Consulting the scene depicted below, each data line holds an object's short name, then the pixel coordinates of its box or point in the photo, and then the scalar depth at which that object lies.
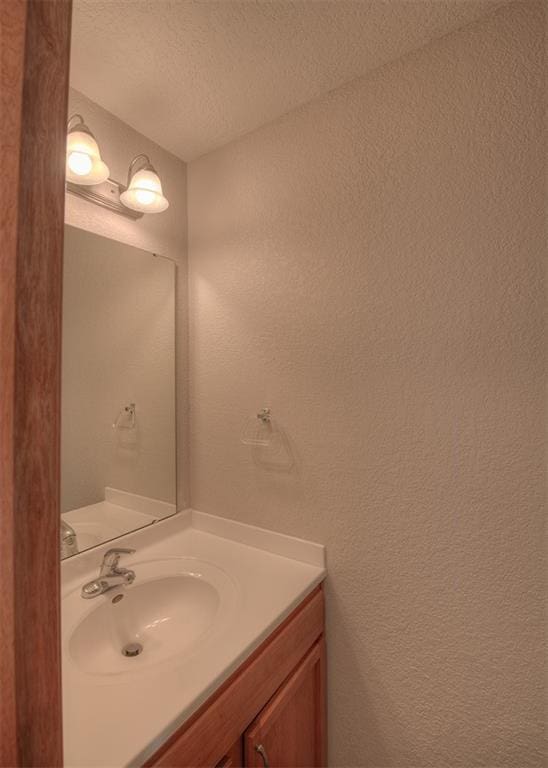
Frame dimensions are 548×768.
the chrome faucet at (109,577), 1.03
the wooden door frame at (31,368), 0.33
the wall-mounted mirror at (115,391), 1.15
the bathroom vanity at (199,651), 0.68
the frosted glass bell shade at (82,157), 1.06
